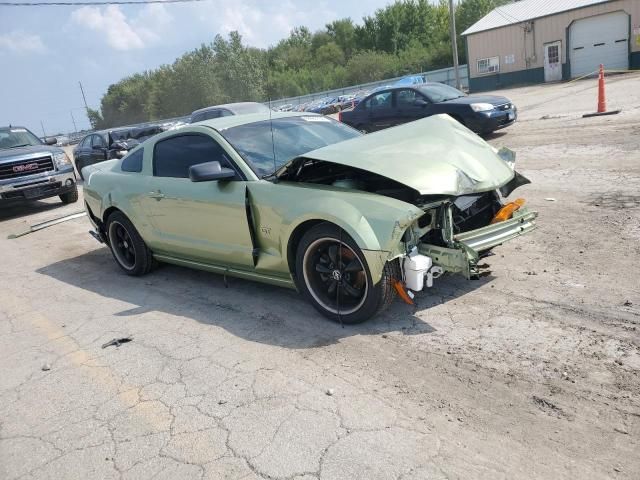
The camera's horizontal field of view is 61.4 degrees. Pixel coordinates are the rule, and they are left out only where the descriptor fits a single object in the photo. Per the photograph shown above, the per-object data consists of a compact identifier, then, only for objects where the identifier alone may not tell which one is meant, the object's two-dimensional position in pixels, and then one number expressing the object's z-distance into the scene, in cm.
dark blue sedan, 1270
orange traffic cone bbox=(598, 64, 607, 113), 1329
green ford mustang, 379
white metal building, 2956
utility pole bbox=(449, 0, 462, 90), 3083
